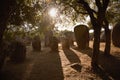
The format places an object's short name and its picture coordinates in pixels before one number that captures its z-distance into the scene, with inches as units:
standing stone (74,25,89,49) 390.2
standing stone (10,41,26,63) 269.9
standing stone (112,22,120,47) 388.4
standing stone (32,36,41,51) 404.7
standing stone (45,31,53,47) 512.1
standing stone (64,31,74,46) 500.7
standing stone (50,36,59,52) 378.1
